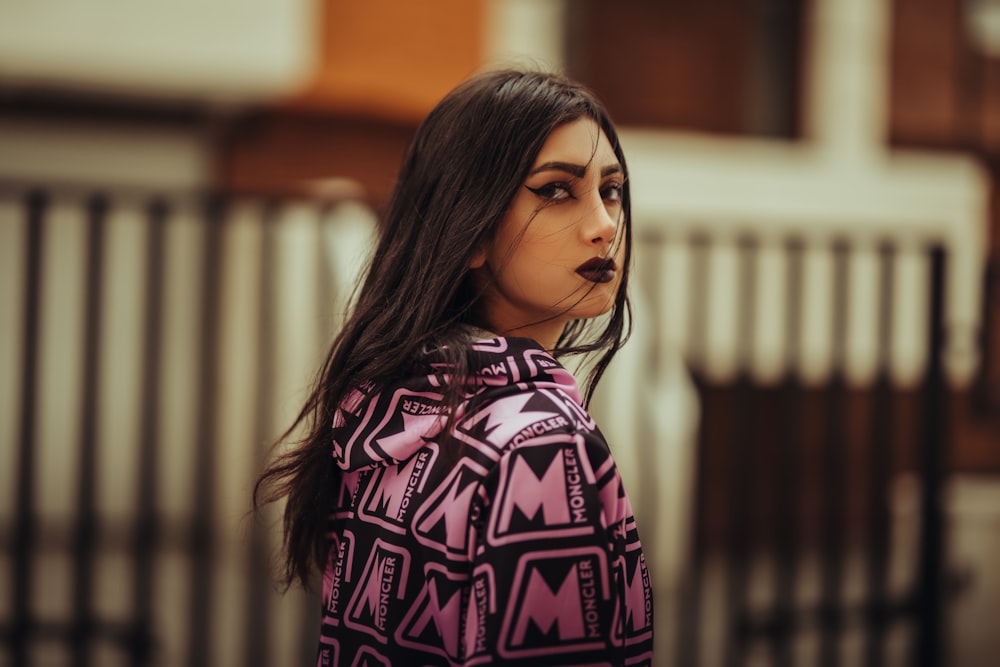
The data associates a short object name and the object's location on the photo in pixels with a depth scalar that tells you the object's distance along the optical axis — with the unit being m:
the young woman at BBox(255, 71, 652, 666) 1.96
